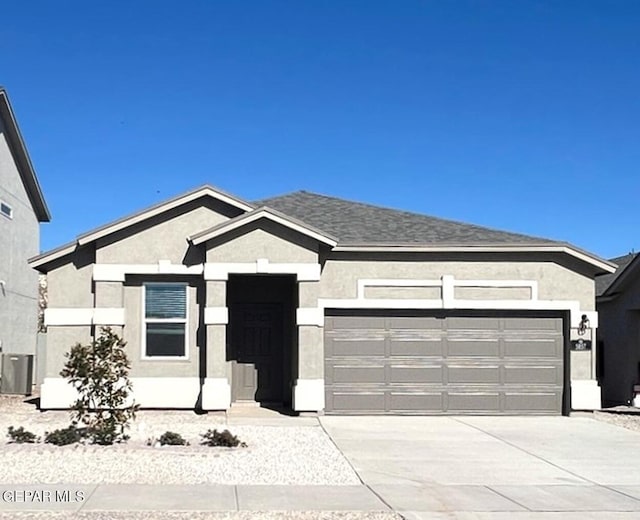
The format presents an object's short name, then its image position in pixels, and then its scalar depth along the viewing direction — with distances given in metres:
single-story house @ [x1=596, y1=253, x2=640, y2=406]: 22.16
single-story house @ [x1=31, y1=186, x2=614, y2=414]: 17.41
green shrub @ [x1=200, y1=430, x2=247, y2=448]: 12.44
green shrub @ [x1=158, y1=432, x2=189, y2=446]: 12.43
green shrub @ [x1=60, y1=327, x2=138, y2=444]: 12.84
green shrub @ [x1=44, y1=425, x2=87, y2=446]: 12.28
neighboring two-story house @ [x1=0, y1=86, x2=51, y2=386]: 23.66
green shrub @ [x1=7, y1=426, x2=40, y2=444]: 12.50
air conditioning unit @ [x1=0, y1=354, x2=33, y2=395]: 22.25
